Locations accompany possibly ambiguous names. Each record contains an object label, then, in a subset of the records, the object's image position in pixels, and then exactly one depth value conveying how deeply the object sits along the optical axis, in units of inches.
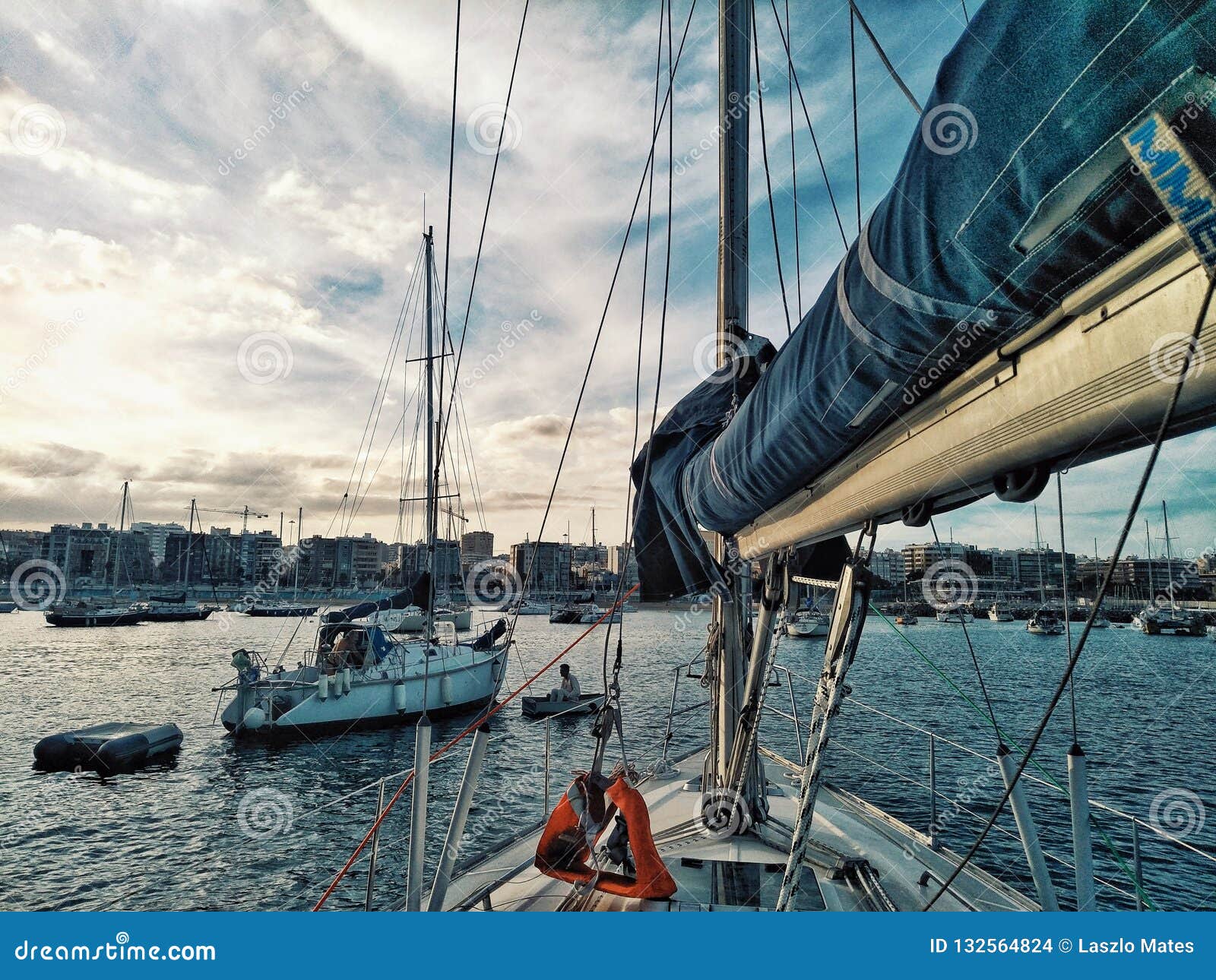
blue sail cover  31.8
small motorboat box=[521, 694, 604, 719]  706.2
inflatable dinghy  522.3
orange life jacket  123.0
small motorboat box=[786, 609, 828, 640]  1926.7
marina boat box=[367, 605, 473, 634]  1061.8
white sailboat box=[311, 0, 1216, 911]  41.9
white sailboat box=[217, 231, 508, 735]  594.5
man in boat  701.3
